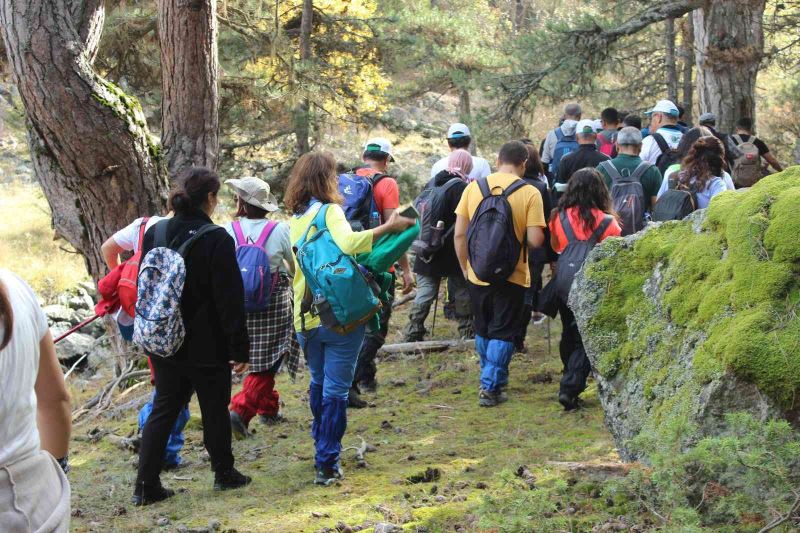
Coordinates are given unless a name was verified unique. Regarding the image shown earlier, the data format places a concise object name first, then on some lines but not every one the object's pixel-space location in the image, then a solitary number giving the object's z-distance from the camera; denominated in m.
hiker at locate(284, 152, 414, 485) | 5.42
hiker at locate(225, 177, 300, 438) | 6.10
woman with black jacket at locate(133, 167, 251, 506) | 5.23
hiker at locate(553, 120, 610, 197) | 9.76
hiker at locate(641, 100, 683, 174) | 9.52
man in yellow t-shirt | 7.02
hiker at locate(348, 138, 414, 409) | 7.56
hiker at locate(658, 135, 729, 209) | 7.01
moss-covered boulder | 3.80
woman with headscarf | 8.42
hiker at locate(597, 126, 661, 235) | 7.86
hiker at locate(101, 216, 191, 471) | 5.89
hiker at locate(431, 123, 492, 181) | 8.62
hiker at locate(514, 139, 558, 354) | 7.78
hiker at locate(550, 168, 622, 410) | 6.73
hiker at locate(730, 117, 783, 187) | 9.60
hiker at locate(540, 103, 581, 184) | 11.32
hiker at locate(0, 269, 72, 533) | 2.37
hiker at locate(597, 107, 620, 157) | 11.23
